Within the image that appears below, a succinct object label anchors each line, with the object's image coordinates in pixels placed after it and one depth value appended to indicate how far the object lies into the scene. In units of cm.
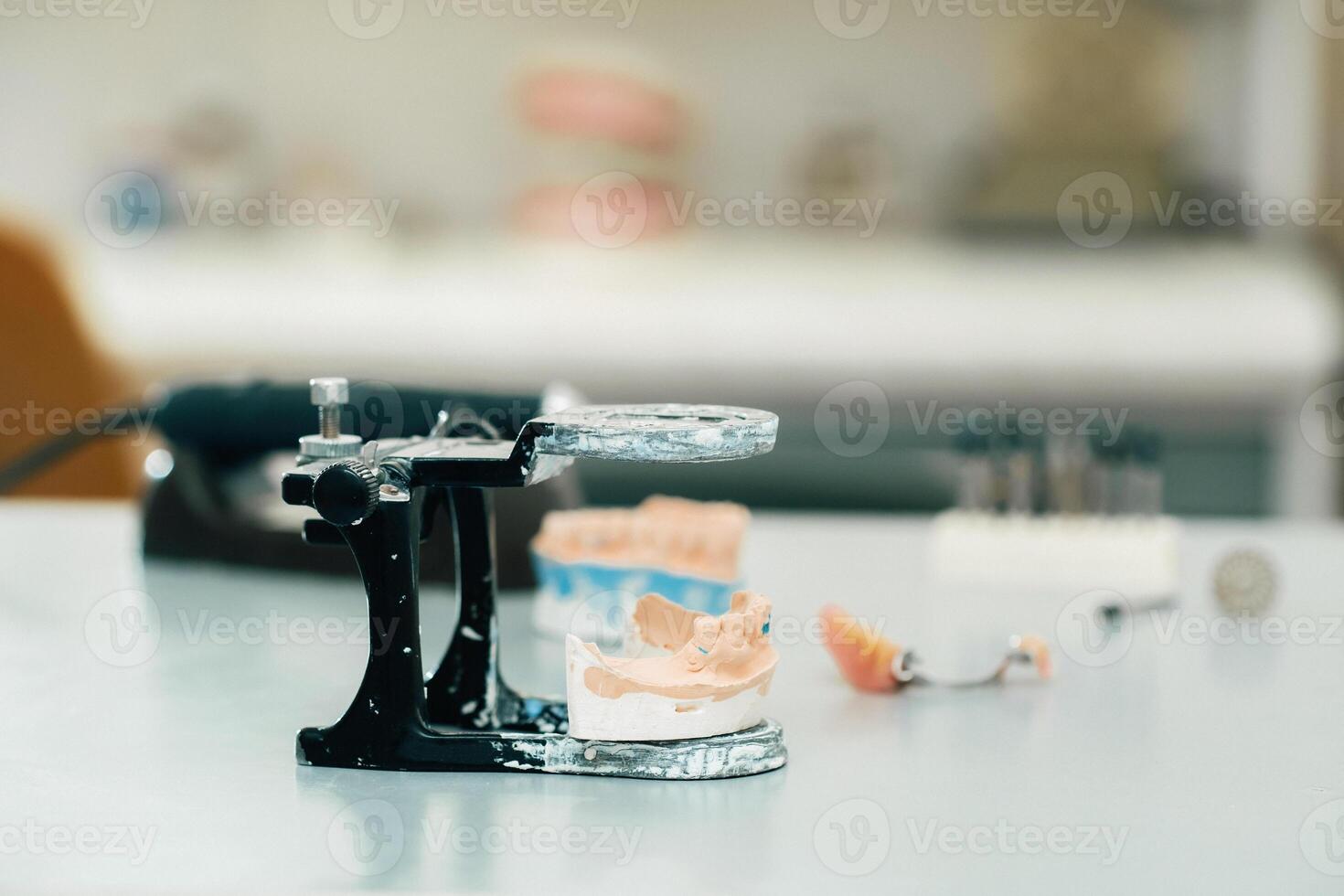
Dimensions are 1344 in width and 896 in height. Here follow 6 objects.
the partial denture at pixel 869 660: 103
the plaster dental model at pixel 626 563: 109
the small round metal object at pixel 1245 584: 114
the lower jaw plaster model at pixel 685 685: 92
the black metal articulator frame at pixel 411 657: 93
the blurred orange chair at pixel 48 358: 234
